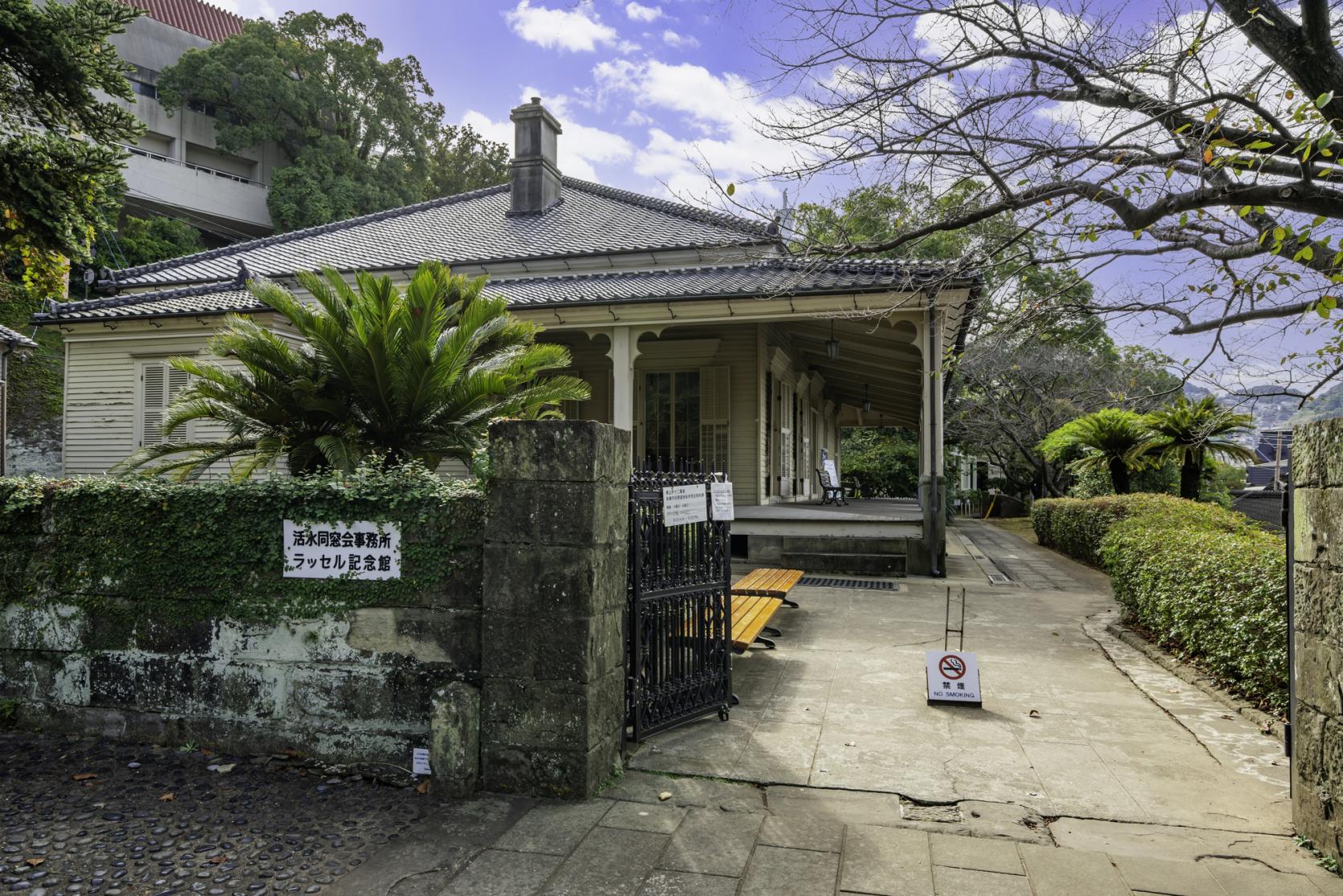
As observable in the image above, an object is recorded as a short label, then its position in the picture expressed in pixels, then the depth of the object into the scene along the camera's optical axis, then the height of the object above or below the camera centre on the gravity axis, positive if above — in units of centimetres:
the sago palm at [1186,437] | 1323 +65
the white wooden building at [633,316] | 1209 +251
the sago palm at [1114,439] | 1467 +70
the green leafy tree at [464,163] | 3925 +1506
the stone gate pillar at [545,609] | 393 -62
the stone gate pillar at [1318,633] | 328 -64
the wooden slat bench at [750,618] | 591 -110
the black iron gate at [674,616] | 458 -81
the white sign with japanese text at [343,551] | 424 -37
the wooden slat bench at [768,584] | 752 -101
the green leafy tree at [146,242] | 2655 +803
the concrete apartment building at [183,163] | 3259 +1350
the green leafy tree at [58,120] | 767 +365
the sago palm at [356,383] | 720 +85
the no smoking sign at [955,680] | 539 -132
